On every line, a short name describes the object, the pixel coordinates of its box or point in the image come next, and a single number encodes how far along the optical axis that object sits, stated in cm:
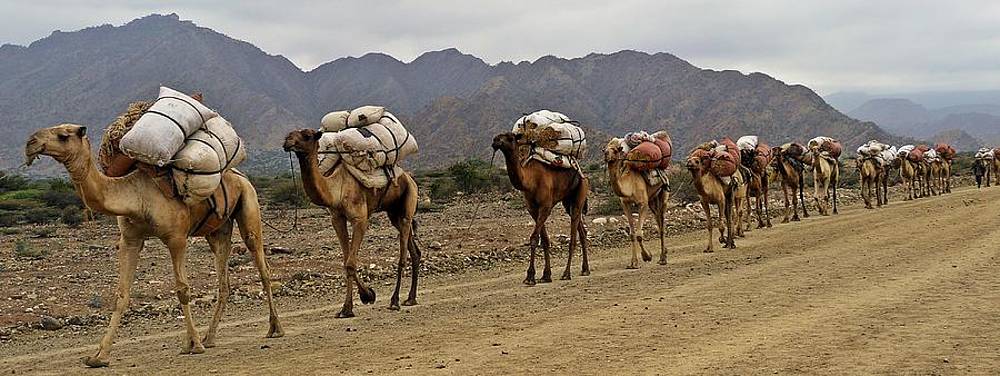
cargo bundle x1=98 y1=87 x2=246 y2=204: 955
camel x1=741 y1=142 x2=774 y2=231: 2528
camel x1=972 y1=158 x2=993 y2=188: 4691
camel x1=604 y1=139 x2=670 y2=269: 1814
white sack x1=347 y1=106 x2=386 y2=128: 1330
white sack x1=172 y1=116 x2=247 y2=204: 988
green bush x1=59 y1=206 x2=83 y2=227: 2977
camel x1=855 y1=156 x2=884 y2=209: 3350
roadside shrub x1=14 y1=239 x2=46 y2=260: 2102
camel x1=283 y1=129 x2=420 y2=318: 1183
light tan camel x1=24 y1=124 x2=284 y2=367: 912
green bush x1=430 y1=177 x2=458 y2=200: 3966
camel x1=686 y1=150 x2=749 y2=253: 2072
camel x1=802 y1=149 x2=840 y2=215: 3035
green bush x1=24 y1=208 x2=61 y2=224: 3152
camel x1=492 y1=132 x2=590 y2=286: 1517
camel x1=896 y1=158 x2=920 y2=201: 3894
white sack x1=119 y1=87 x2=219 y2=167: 952
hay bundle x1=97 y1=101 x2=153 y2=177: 1020
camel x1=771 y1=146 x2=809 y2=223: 2923
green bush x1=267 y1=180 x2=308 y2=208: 3669
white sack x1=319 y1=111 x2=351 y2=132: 1339
